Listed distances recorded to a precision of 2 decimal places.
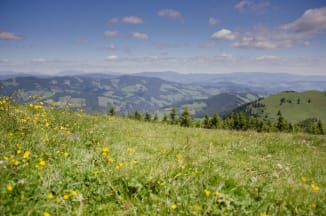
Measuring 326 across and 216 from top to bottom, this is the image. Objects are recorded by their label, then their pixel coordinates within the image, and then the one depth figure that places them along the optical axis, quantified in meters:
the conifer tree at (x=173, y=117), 79.38
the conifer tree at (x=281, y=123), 76.37
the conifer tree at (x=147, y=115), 76.70
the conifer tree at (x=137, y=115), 74.97
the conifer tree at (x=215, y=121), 75.27
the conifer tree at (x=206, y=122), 75.72
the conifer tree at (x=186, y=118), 73.61
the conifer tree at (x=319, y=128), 74.22
